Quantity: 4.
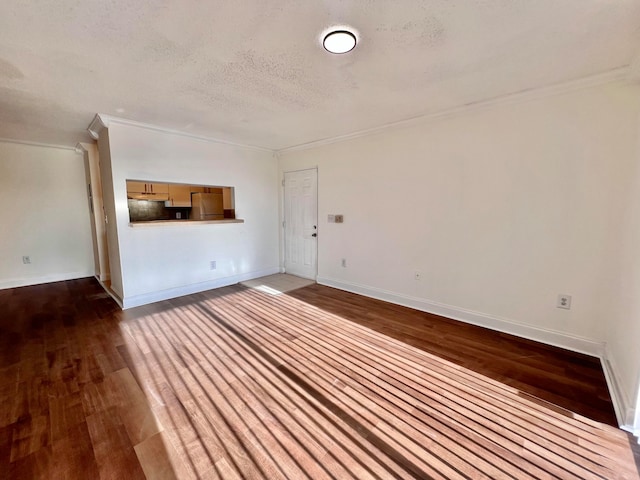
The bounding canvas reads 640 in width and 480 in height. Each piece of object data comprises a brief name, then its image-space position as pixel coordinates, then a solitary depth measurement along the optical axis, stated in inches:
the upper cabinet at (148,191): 230.6
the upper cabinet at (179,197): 247.9
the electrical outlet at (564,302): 96.3
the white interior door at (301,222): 182.9
